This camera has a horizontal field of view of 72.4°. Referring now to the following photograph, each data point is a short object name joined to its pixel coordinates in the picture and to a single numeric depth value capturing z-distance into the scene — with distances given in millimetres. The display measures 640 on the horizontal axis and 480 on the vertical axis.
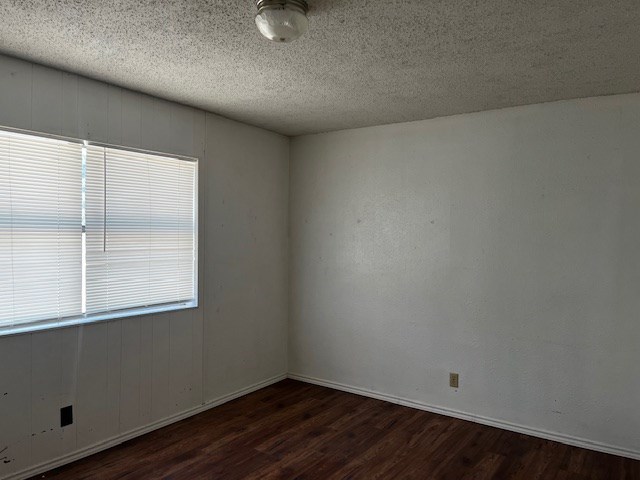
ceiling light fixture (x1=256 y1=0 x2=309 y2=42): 1818
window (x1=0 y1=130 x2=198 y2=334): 2584
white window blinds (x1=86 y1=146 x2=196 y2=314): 2955
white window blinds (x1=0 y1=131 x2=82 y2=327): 2543
